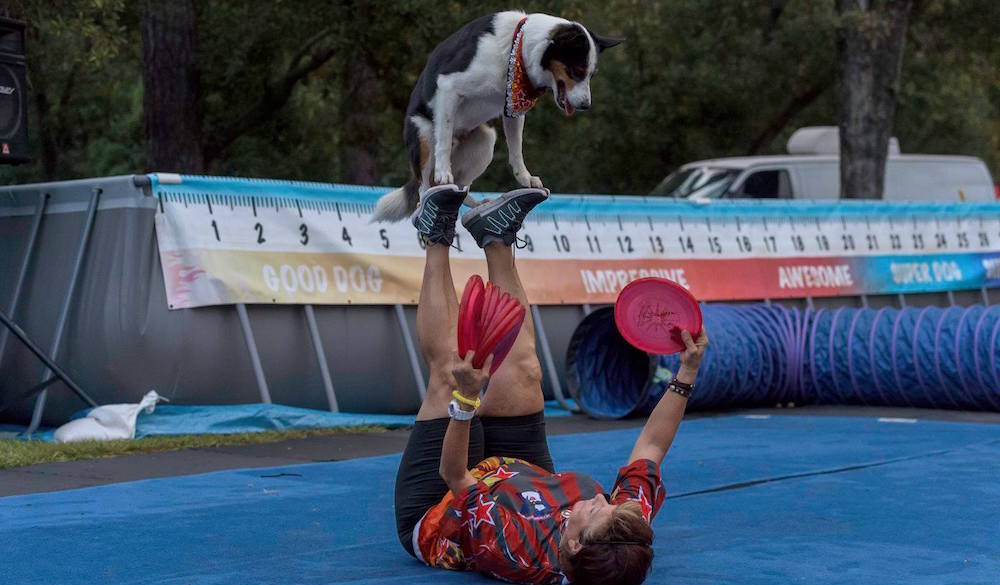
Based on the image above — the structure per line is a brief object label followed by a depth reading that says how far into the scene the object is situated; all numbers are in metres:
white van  17.55
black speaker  8.24
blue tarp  8.53
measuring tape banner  9.08
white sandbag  8.23
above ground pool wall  8.70
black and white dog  4.72
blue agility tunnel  10.27
